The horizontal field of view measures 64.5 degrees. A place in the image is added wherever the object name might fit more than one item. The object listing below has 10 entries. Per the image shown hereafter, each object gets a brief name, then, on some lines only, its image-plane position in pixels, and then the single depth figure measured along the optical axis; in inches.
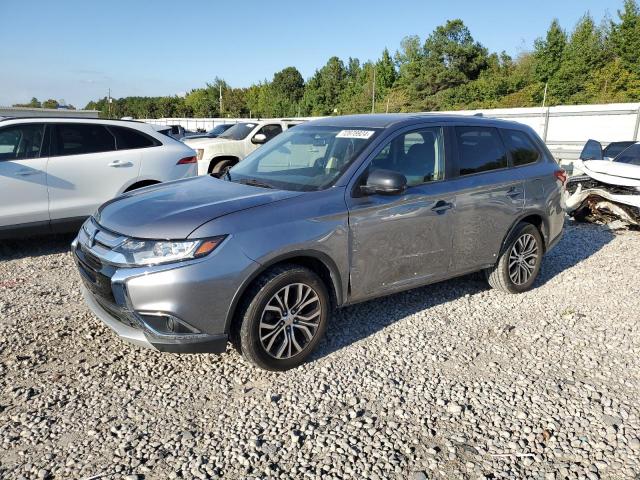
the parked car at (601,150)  352.8
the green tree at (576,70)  1592.0
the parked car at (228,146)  472.1
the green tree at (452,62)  2085.4
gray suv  125.1
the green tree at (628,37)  1454.2
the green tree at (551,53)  1721.3
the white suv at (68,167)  232.4
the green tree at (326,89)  2854.3
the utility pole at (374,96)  2292.6
